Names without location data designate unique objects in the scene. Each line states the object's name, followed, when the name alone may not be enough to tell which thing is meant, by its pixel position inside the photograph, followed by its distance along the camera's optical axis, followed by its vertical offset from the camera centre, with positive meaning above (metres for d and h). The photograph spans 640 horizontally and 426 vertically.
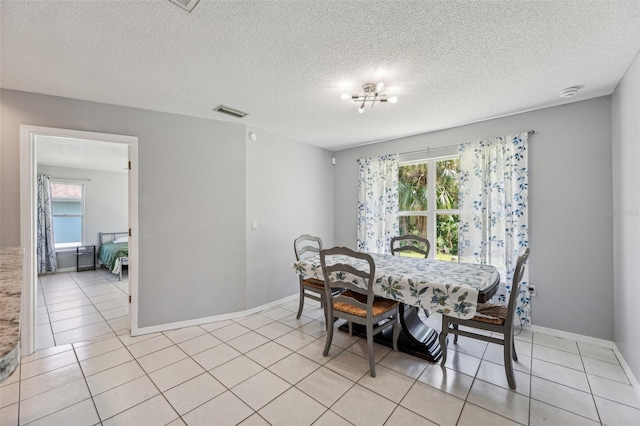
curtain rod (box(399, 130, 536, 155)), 3.48 +0.86
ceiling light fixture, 2.32 +1.09
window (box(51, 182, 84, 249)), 5.86 +0.03
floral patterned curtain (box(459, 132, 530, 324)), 2.88 +0.06
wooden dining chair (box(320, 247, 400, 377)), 2.14 -0.84
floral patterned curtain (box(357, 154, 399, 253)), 3.97 +0.15
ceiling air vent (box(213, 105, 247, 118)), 2.85 +1.14
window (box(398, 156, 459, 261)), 3.54 +0.13
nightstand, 5.84 -0.94
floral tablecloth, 1.95 -0.57
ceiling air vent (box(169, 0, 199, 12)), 1.42 +1.15
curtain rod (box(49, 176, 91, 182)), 5.71 +0.79
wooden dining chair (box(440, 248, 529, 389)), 1.94 -0.88
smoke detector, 2.37 +1.09
